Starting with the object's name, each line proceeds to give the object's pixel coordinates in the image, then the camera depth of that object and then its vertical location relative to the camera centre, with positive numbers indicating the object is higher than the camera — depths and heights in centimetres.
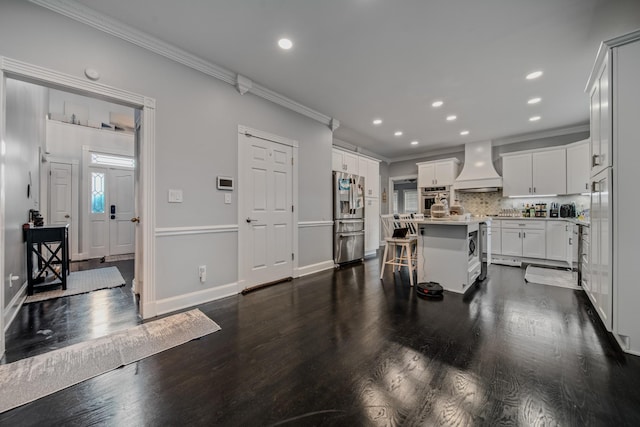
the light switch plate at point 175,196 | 266 +19
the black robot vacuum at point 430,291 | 306 -96
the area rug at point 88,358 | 149 -104
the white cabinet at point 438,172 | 622 +104
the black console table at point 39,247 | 315 -44
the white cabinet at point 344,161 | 512 +111
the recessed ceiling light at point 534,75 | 310 +174
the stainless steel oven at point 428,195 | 625 +47
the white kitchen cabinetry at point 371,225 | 592 -30
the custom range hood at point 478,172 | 566 +96
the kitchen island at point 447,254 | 313 -54
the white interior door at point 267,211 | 337 +3
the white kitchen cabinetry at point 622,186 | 183 +20
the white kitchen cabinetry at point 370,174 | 584 +94
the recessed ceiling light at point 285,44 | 254 +175
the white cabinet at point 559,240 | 457 -52
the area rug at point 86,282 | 313 -102
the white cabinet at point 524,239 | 486 -52
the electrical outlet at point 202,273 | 288 -68
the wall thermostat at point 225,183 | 306 +38
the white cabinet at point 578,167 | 462 +86
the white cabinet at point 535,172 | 495 +84
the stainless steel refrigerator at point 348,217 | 474 -8
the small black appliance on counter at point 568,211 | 496 +3
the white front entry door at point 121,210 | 592 +8
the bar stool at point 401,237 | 373 -35
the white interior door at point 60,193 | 530 +44
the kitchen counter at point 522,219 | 460 -12
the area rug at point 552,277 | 361 -102
